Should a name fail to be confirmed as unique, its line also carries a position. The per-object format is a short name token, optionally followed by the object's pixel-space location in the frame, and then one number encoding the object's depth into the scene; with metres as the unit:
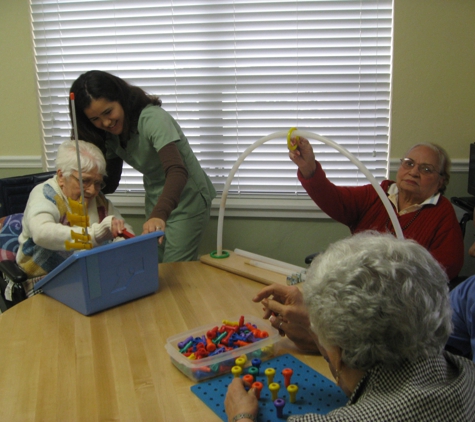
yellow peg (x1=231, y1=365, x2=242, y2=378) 1.28
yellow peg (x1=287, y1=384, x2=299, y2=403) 1.19
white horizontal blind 2.80
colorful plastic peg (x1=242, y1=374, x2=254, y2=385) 1.23
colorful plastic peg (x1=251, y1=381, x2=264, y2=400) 1.19
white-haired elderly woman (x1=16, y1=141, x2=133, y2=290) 1.90
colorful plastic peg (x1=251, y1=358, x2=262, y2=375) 1.33
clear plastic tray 1.30
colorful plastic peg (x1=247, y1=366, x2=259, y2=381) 1.29
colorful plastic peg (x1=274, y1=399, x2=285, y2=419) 1.13
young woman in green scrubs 2.12
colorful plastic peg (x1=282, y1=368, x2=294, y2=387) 1.24
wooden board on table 1.92
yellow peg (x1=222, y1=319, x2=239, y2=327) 1.52
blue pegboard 1.17
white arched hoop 1.69
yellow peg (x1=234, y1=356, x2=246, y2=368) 1.31
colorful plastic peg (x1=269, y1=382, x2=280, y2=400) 1.19
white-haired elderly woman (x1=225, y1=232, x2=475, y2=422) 0.86
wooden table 1.19
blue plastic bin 1.62
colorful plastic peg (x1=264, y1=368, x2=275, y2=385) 1.23
